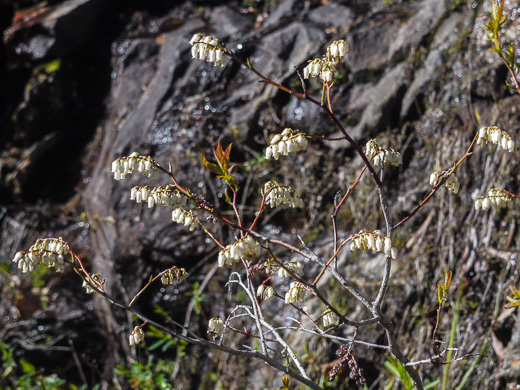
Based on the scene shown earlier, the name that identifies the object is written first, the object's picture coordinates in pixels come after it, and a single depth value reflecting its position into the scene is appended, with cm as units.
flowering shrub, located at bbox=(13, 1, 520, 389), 169
